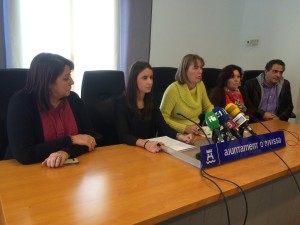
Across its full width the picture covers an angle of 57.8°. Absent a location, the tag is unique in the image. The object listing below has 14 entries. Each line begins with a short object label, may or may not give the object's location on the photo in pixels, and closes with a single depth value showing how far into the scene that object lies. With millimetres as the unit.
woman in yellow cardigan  2156
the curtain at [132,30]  2870
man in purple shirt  3076
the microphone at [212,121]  1248
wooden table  824
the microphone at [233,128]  1298
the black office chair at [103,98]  1958
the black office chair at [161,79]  2439
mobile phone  1213
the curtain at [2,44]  2242
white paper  1411
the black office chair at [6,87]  1521
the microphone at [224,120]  1260
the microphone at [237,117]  1307
